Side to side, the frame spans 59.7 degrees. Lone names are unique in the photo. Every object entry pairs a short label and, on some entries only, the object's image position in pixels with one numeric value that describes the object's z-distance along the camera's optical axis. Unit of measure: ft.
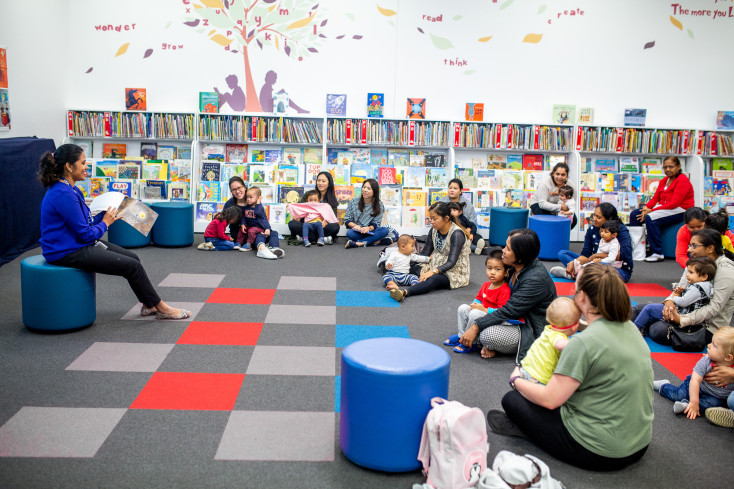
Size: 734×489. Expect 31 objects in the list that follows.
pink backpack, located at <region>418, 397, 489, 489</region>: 8.02
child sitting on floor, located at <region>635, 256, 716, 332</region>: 13.98
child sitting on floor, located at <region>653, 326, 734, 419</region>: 10.57
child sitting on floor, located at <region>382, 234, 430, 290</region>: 19.60
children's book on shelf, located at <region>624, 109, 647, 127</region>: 29.35
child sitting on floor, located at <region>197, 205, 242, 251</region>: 24.97
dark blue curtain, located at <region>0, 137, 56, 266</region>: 21.35
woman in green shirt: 8.38
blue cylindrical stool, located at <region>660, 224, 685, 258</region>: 26.17
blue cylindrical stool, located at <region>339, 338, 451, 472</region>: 8.40
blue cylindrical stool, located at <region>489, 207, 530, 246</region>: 26.55
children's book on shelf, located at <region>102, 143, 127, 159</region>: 28.91
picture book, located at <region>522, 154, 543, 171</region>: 29.60
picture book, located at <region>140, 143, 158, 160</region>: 28.96
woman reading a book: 13.92
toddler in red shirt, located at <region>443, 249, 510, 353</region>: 13.89
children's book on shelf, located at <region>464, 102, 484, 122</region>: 28.99
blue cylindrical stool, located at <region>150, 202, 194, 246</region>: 24.88
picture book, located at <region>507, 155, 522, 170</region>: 29.66
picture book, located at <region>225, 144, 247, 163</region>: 29.14
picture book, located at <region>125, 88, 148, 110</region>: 28.29
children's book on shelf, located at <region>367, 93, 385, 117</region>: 28.76
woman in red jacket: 25.68
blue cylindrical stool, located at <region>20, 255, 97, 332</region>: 13.83
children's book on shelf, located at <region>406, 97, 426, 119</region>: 28.81
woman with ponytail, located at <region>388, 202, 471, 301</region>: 18.70
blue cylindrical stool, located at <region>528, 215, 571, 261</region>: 24.47
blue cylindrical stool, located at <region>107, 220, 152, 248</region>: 24.72
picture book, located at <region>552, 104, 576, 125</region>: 29.22
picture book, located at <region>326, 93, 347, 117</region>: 28.78
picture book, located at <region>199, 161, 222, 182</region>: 28.78
